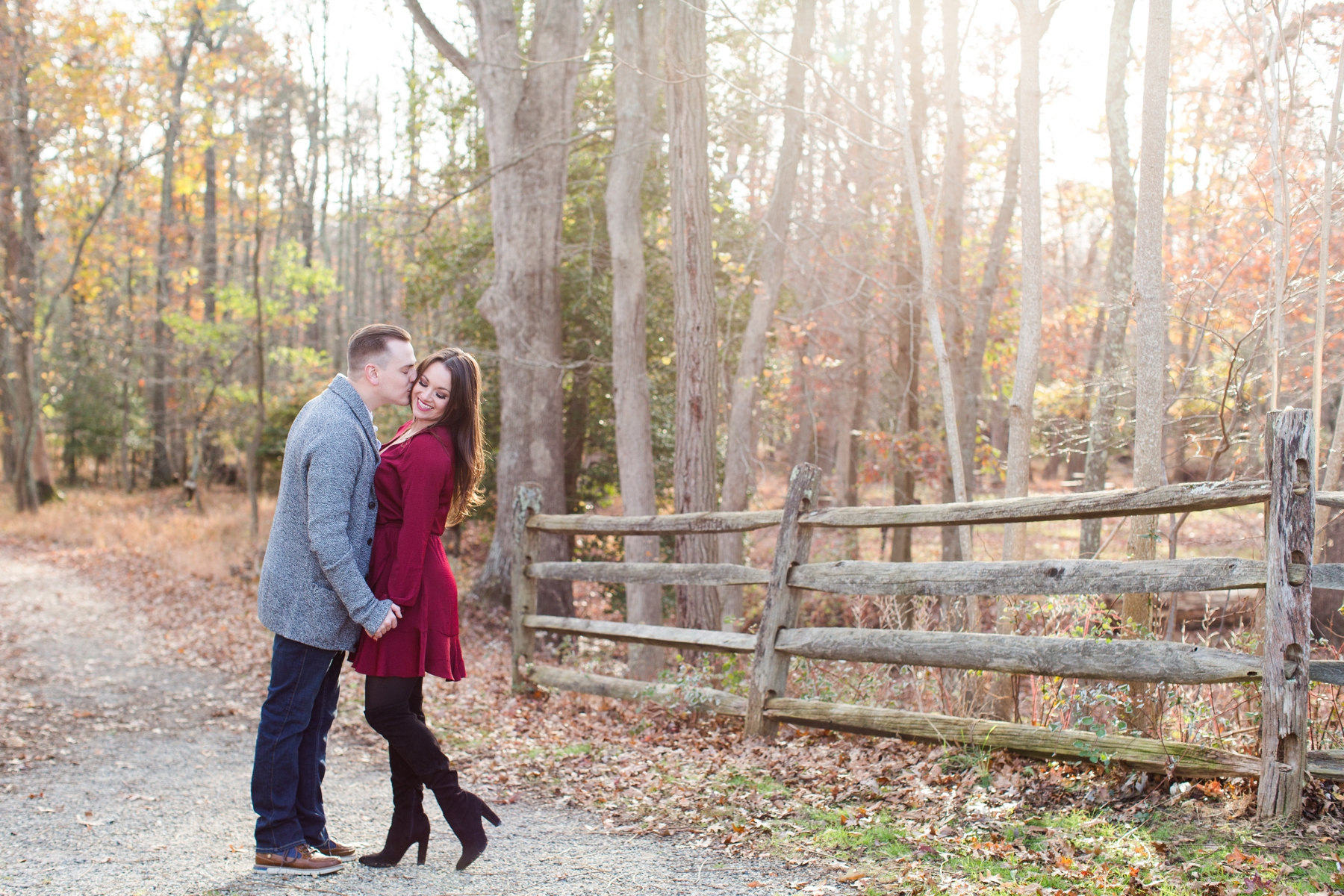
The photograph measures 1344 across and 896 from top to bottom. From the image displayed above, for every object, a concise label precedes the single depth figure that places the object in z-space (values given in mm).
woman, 3680
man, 3588
